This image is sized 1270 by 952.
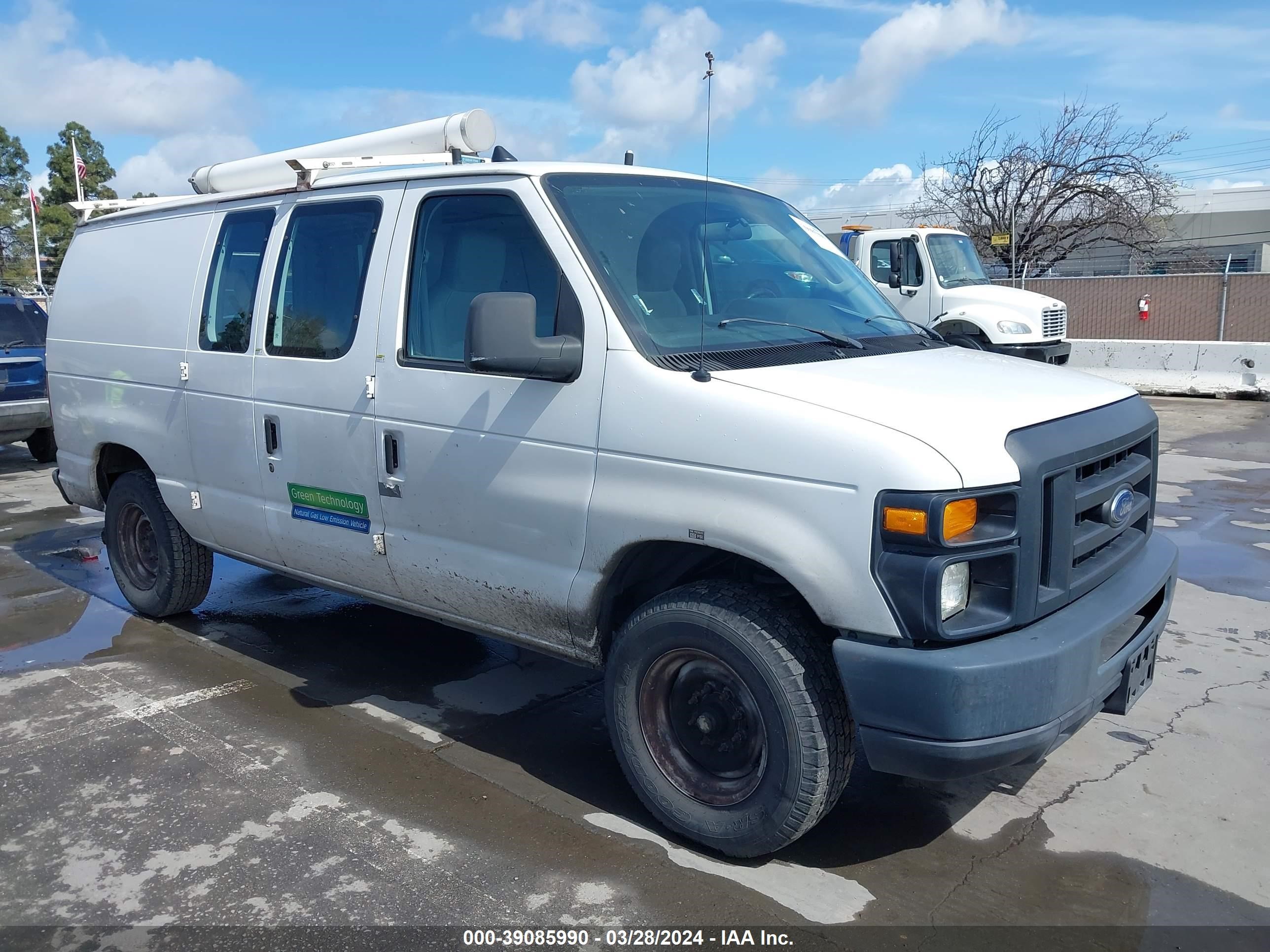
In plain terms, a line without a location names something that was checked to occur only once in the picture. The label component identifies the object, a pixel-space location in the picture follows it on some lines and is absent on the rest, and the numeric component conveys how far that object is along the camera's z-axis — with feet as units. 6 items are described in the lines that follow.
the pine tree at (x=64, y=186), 154.81
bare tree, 95.14
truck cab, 45.47
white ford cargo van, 9.30
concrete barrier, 47.39
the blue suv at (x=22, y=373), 35.24
